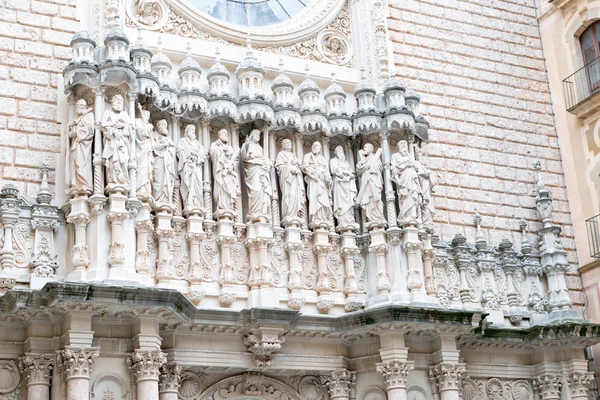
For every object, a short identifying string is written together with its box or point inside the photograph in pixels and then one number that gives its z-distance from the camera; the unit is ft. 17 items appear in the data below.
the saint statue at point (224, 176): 44.01
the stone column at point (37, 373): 38.32
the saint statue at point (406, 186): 46.39
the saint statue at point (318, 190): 45.96
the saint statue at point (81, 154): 40.47
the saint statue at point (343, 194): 46.52
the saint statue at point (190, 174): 43.34
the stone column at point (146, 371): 38.99
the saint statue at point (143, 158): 41.65
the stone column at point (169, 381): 40.93
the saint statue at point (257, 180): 44.44
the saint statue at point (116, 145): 40.65
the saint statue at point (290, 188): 45.52
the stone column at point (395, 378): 43.83
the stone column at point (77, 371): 37.68
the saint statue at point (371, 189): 46.65
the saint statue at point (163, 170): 42.68
